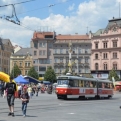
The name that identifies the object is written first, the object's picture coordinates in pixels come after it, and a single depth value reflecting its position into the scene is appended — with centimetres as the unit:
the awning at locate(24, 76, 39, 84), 5683
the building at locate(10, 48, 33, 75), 13062
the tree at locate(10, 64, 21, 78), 11756
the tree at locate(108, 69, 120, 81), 8781
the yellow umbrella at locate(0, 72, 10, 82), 3890
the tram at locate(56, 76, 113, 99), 3716
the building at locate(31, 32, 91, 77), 11806
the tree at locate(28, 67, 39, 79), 11025
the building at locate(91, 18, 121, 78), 9388
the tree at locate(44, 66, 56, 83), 10833
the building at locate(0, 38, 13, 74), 13288
